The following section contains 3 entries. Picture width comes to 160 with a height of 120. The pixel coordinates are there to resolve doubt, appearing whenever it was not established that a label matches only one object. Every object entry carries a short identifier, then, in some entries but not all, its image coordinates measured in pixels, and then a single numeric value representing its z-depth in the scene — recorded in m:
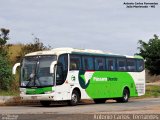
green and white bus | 28.36
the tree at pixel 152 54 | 59.12
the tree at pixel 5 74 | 38.16
